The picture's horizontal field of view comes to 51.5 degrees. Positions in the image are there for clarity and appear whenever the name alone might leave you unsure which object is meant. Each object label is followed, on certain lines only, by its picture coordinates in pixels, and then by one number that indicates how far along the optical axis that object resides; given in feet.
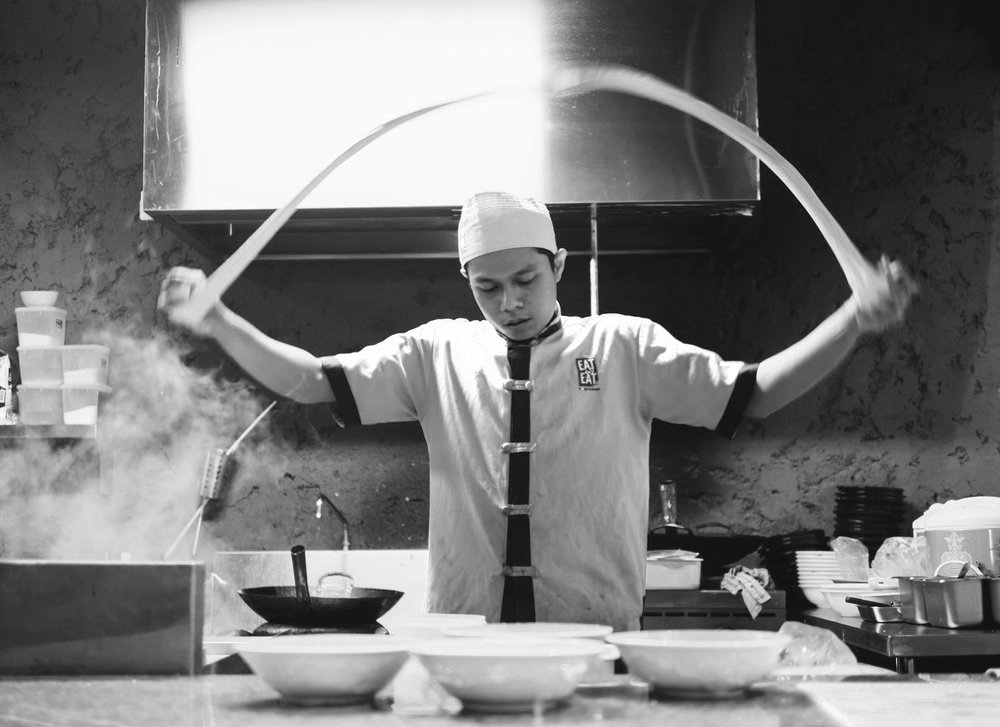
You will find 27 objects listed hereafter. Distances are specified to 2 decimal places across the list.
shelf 10.58
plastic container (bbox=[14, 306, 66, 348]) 11.28
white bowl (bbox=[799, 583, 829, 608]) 9.95
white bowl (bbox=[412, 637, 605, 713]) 3.11
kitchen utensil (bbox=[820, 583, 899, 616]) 9.18
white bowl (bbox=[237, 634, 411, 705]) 3.28
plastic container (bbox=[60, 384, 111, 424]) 10.93
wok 6.93
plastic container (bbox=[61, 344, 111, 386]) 11.10
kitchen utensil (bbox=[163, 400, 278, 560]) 11.27
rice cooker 8.67
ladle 7.13
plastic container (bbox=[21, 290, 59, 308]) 11.37
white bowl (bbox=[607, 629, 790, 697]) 3.33
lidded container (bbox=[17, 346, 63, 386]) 11.05
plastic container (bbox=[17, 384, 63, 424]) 10.83
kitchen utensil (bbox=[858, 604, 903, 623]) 8.50
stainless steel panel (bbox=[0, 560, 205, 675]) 3.98
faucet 11.34
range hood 9.87
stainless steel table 7.66
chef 7.16
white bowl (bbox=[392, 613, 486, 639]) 4.02
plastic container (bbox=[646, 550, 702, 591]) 9.62
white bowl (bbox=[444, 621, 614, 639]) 3.78
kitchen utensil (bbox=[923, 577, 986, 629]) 7.95
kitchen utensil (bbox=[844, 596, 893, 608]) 8.49
